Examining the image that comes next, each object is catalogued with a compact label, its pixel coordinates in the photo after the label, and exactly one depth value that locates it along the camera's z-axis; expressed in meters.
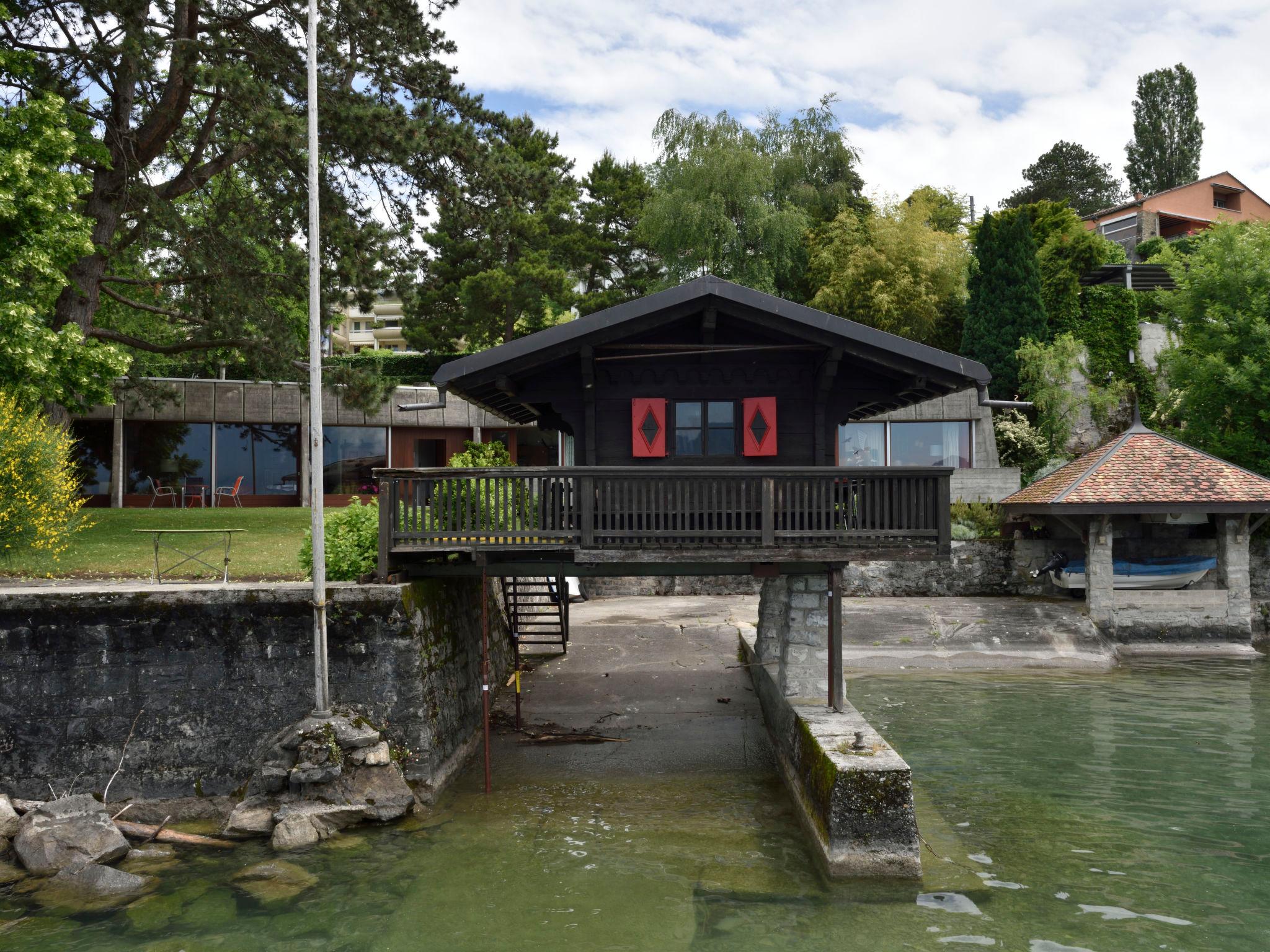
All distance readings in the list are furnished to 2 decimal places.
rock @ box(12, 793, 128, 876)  10.15
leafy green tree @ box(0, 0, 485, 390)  18.55
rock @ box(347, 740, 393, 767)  11.34
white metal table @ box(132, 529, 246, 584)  14.40
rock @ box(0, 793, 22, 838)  10.65
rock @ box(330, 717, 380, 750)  11.28
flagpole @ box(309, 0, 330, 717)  11.33
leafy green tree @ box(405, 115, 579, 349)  37.41
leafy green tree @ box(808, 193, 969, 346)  34.91
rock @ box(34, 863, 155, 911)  9.44
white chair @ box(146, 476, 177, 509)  30.66
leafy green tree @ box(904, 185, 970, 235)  42.00
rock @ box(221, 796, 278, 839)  10.88
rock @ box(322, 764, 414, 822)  11.20
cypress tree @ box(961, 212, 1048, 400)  32.78
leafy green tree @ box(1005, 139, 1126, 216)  62.94
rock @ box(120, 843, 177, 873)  10.23
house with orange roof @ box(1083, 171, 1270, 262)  53.19
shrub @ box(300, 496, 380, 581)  13.12
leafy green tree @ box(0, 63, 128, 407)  16.69
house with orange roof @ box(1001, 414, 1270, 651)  22.08
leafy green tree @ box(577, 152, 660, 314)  44.84
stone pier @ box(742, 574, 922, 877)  9.86
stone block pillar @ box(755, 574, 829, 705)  13.02
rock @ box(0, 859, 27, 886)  9.98
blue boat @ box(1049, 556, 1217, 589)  24.05
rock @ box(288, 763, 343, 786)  11.04
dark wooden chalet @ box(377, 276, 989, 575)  11.97
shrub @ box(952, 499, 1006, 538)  27.30
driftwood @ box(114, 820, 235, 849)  10.75
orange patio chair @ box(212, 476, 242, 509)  31.22
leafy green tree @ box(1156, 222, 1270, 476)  26.92
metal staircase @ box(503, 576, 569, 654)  19.23
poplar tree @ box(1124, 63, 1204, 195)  61.72
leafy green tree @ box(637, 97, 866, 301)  36.66
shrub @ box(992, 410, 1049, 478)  31.25
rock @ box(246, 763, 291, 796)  11.14
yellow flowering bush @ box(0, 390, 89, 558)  14.31
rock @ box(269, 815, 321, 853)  10.62
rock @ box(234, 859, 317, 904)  9.55
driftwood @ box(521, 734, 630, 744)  14.84
